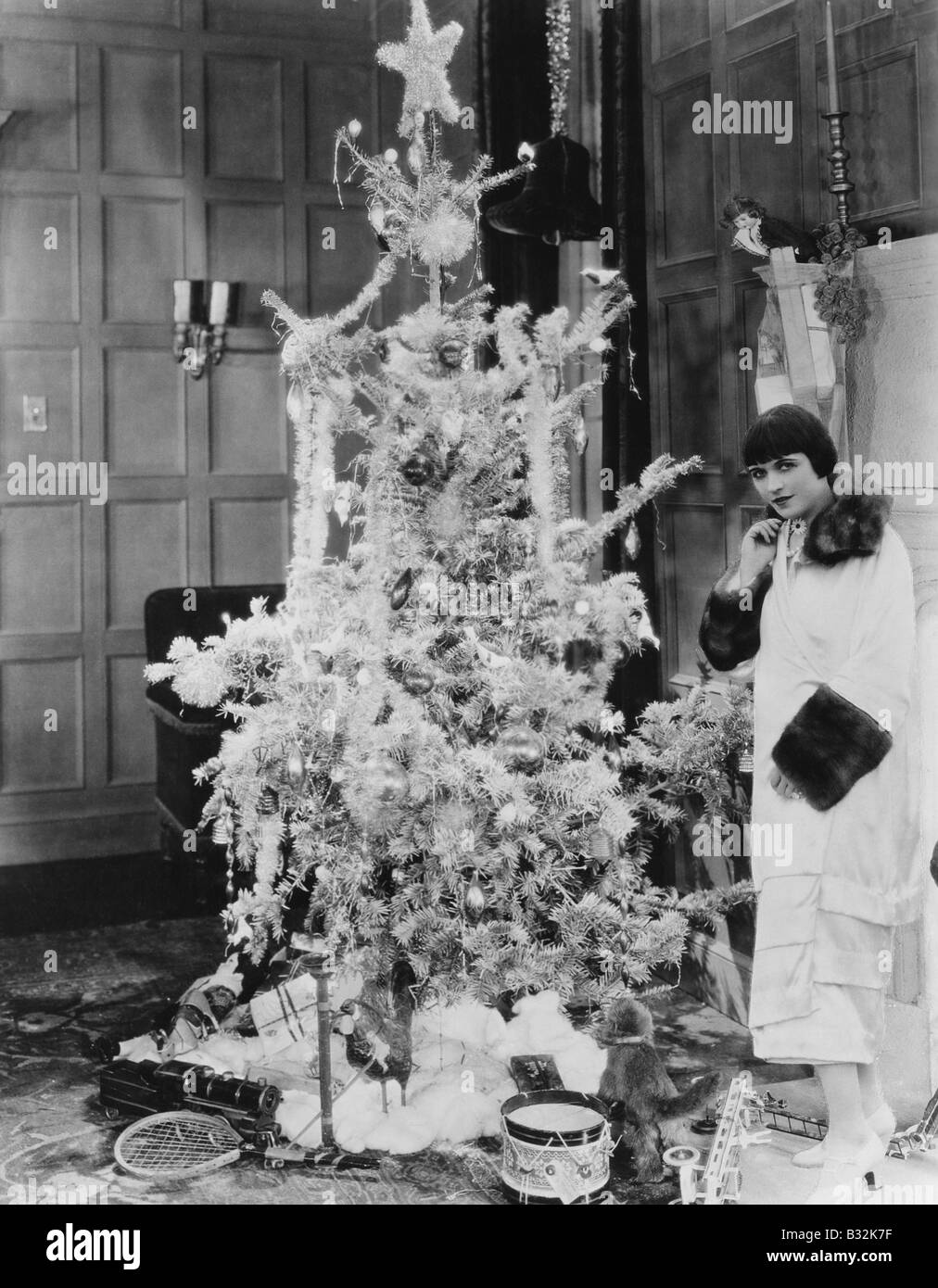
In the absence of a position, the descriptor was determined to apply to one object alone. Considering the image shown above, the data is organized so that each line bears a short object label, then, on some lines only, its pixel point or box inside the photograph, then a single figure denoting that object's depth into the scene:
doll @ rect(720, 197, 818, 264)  3.32
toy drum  2.98
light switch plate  5.80
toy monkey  3.18
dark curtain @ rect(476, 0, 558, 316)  4.77
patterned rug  3.13
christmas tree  3.41
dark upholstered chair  5.13
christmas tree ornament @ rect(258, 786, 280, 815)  3.50
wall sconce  5.87
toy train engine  3.42
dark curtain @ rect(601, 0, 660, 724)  4.18
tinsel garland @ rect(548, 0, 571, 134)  4.54
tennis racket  3.21
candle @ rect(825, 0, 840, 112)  3.12
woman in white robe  2.86
